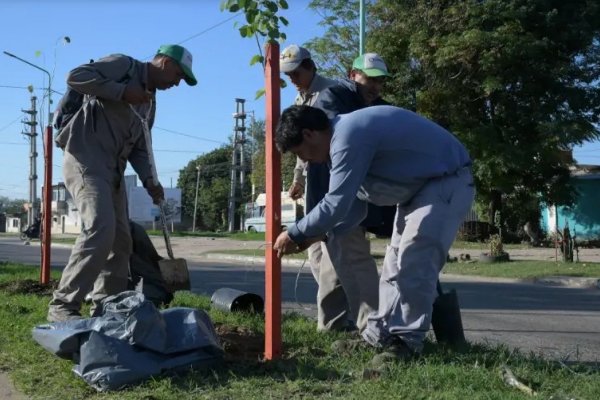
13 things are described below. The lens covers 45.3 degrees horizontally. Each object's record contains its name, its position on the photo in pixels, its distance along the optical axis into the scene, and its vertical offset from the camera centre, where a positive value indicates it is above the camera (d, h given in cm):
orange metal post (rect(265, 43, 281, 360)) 384 +8
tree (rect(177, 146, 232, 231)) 7969 +517
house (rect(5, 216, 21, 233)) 8822 +102
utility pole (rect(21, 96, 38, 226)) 4633 +342
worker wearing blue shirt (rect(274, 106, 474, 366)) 354 +23
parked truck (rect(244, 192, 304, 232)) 4088 +104
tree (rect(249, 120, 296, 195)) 3456 +426
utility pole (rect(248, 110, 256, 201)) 6730 +942
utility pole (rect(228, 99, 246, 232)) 6250 +867
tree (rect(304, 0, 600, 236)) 2062 +466
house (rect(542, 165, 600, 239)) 2727 +82
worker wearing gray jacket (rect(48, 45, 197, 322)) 462 +58
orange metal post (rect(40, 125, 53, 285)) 759 +25
